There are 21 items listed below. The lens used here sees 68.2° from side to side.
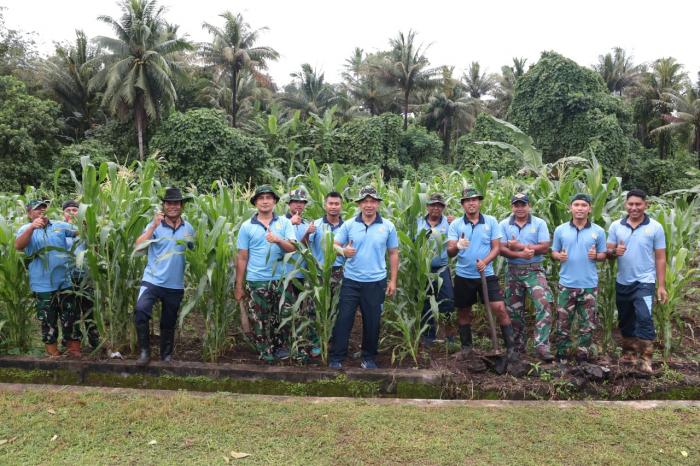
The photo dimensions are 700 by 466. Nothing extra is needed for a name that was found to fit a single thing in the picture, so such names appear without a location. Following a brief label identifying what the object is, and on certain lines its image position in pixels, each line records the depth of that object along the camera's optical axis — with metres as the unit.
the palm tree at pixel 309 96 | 33.59
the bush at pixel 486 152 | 23.78
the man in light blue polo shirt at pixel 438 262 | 4.76
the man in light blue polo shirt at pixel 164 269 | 4.22
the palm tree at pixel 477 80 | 40.09
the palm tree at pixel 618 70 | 36.66
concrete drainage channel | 3.92
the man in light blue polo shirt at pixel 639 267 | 4.11
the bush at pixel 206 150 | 19.81
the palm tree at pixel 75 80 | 24.83
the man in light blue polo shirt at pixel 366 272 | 4.18
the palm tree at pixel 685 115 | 30.11
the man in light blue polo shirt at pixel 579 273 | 4.19
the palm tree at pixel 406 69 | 31.47
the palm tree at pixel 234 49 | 27.25
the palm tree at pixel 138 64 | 22.67
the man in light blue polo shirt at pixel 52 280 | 4.36
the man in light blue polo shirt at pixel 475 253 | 4.32
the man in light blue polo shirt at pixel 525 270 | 4.30
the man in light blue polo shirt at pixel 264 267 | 4.27
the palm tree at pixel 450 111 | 34.69
